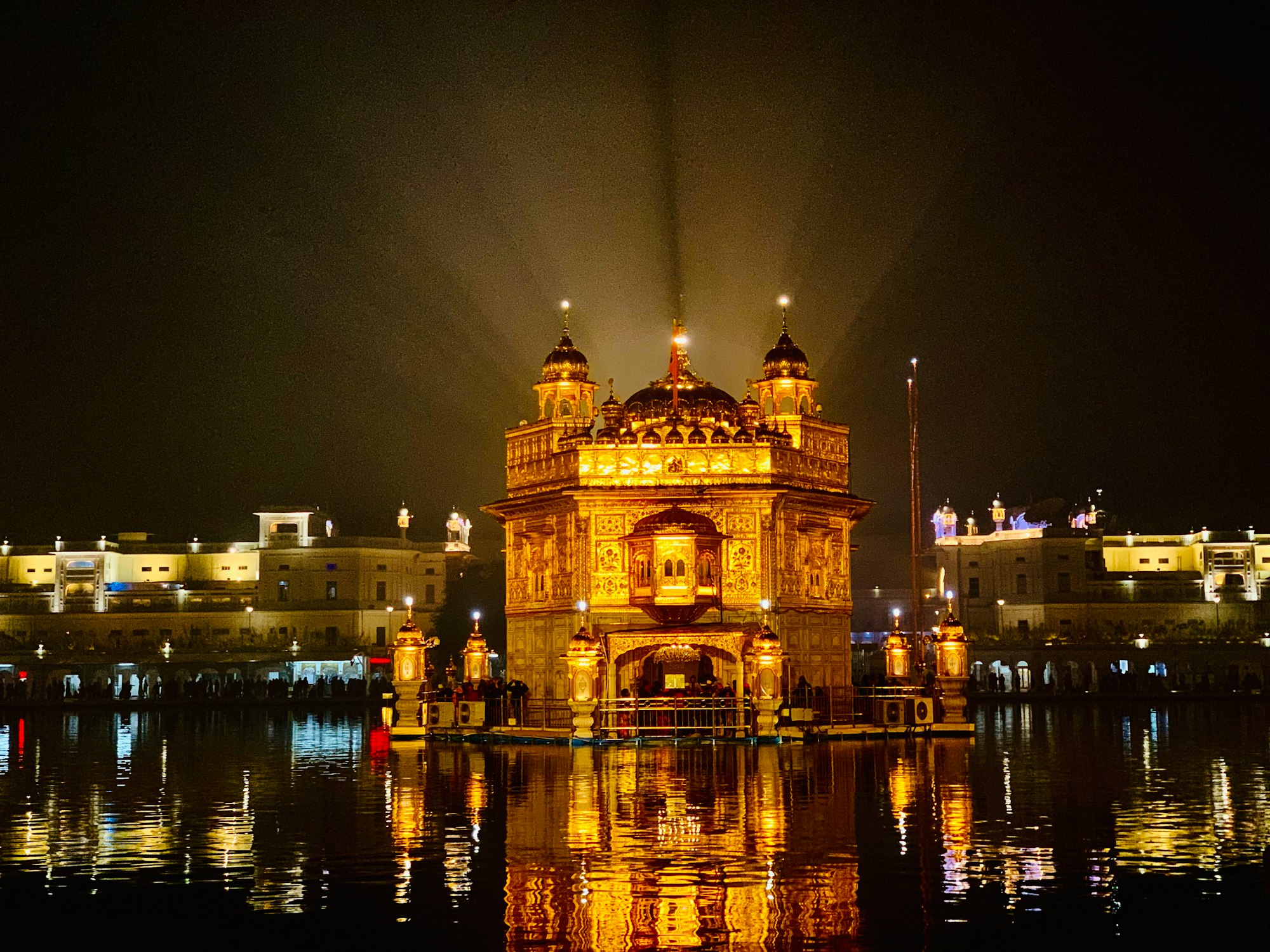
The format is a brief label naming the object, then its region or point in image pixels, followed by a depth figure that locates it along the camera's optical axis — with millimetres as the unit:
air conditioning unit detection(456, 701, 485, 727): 40156
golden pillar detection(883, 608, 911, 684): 43031
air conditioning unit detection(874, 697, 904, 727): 39688
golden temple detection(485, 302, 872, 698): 39469
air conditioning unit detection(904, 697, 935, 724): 39781
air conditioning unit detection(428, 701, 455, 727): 40188
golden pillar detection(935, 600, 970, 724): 40375
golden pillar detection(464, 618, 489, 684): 44344
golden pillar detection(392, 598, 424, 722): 40000
